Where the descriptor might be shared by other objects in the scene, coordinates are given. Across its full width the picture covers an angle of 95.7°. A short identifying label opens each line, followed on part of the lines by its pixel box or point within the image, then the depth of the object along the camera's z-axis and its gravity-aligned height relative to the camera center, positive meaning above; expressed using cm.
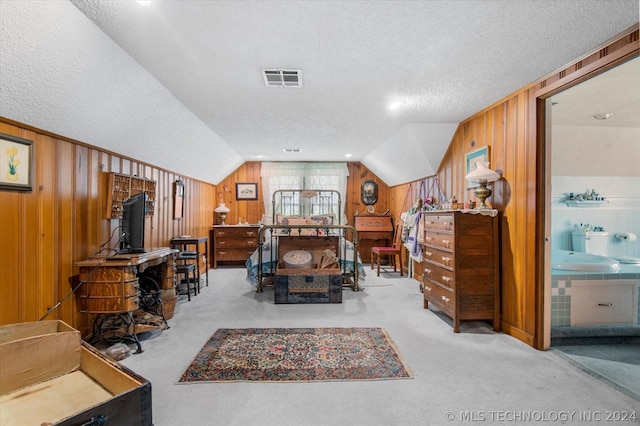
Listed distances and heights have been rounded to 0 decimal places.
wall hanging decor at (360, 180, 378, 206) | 695 +49
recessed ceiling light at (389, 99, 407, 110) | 315 +122
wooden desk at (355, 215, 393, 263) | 644 -35
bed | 415 -66
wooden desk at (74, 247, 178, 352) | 233 -64
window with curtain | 682 +83
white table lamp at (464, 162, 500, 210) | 292 +36
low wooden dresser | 624 -64
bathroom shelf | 375 +13
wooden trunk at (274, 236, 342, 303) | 367 -94
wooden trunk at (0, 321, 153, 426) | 105 -76
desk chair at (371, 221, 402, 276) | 538 -70
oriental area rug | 204 -115
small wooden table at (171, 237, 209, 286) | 443 -45
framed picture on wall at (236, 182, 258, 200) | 687 +55
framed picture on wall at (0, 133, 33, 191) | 192 +33
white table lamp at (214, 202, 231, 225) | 646 +5
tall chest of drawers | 285 -55
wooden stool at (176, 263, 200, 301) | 393 -100
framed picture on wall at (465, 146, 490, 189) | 321 +63
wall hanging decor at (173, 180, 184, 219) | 467 +20
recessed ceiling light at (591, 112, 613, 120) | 316 +108
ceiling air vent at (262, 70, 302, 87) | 250 +121
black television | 268 -12
